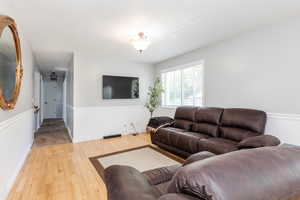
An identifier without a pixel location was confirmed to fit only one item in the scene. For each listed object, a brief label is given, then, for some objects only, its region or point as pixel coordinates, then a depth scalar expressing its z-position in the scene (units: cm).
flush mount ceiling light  273
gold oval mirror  170
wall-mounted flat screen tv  469
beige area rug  274
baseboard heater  456
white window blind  404
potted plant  500
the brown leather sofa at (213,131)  234
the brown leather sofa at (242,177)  52
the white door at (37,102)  512
